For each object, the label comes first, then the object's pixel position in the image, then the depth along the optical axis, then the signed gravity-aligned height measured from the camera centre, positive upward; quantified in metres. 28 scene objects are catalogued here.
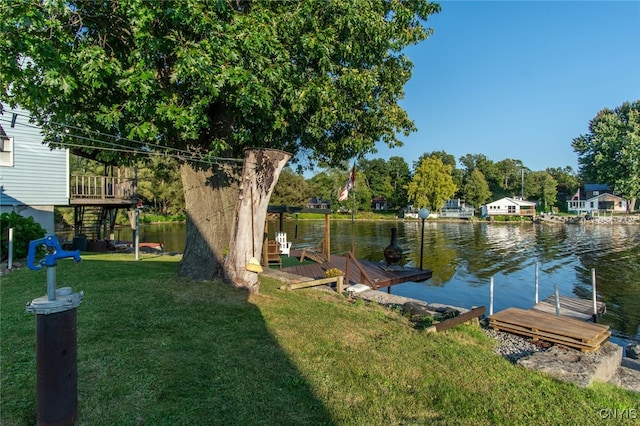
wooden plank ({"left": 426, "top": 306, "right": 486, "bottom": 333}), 6.17 -1.79
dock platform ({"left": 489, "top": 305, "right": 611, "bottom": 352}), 6.38 -1.99
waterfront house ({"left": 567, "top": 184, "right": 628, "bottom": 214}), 63.50 +2.64
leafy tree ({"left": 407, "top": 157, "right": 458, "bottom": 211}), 65.00 +5.40
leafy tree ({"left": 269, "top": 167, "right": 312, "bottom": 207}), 55.39 +3.97
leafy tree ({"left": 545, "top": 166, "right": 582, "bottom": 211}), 75.31 +6.44
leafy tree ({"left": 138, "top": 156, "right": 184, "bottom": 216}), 42.28 +3.20
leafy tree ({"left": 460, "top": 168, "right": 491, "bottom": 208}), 70.25 +5.03
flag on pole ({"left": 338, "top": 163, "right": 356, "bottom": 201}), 13.73 +1.15
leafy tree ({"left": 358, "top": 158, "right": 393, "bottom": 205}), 77.62 +8.57
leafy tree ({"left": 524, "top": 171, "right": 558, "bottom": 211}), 69.12 +5.40
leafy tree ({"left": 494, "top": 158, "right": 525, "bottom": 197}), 76.12 +8.52
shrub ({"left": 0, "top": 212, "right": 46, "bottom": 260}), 10.14 -0.40
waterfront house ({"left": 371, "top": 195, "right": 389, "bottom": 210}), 82.38 +3.11
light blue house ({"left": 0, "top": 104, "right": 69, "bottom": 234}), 13.75 +1.61
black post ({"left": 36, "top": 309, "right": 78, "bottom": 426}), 2.69 -1.05
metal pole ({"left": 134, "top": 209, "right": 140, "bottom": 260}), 12.62 -0.86
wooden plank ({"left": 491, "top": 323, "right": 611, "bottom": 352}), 6.25 -2.09
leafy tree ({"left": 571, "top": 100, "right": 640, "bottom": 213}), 42.00 +8.28
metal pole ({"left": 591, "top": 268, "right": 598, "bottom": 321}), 9.60 -2.26
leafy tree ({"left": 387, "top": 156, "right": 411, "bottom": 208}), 73.81 +7.81
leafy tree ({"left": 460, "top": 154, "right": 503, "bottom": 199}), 76.62 +8.67
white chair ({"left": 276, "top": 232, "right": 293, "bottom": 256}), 18.81 -1.28
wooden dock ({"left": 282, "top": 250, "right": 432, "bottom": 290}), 12.15 -1.88
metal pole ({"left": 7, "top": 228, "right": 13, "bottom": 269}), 9.13 -0.81
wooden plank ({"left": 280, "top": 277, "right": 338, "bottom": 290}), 8.50 -1.49
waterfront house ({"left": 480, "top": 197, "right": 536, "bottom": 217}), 64.62 +1.75
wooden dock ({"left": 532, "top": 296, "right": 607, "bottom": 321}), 9.92 -2.49
